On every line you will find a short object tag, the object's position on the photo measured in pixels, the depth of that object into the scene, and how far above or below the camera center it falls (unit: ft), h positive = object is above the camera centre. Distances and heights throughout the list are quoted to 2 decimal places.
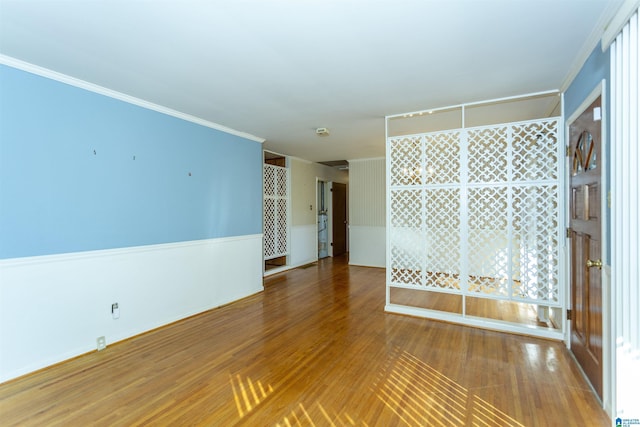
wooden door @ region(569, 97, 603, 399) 6.74 -0.71
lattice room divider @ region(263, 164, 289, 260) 18.92 +0.13
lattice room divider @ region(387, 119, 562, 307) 9.79 +0.19
